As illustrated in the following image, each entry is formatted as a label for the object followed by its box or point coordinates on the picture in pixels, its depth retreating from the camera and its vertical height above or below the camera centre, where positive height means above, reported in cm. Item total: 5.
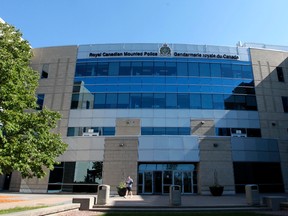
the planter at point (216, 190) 2530 -13
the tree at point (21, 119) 1522 +430
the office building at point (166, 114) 2822 +858
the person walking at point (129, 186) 2290 +7
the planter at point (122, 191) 2345 -39
